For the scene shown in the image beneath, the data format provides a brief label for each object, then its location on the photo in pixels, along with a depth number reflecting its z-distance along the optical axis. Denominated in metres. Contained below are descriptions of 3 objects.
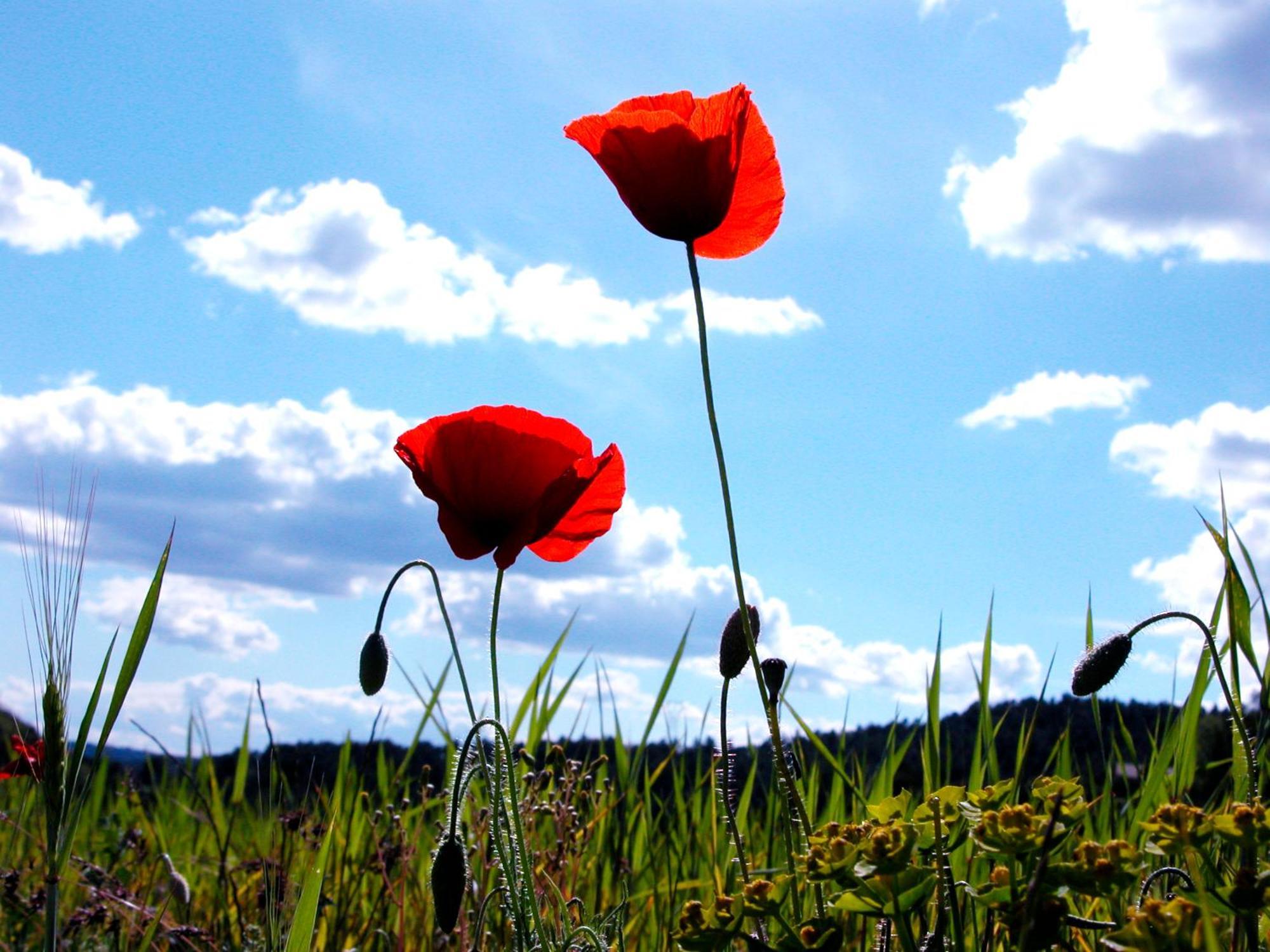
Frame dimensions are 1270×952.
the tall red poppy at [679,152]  0.47
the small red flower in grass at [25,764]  0.50
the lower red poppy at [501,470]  0.49
